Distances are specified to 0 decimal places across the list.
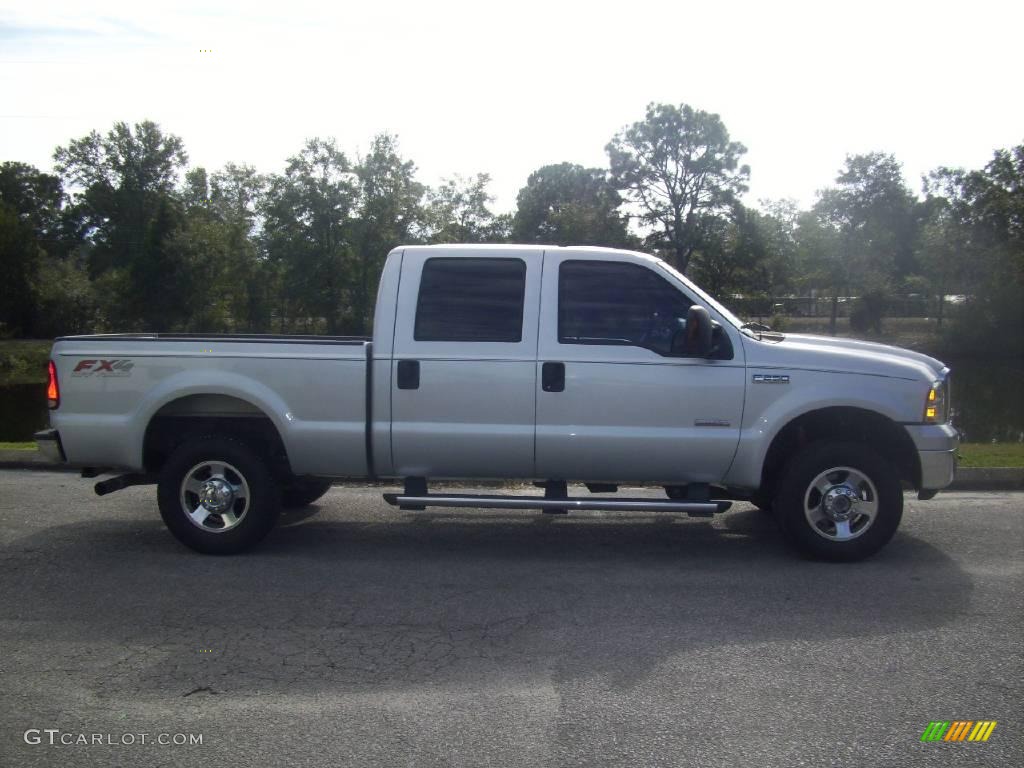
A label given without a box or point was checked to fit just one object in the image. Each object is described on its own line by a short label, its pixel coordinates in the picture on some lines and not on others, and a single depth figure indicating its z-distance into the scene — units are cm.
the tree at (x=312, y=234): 4238
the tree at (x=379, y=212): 4294
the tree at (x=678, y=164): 5000
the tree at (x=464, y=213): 4819
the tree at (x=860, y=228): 4462
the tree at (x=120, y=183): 7050
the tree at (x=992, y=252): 3891
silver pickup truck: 659
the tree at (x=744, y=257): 4672
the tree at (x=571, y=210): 4709
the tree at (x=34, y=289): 5184
